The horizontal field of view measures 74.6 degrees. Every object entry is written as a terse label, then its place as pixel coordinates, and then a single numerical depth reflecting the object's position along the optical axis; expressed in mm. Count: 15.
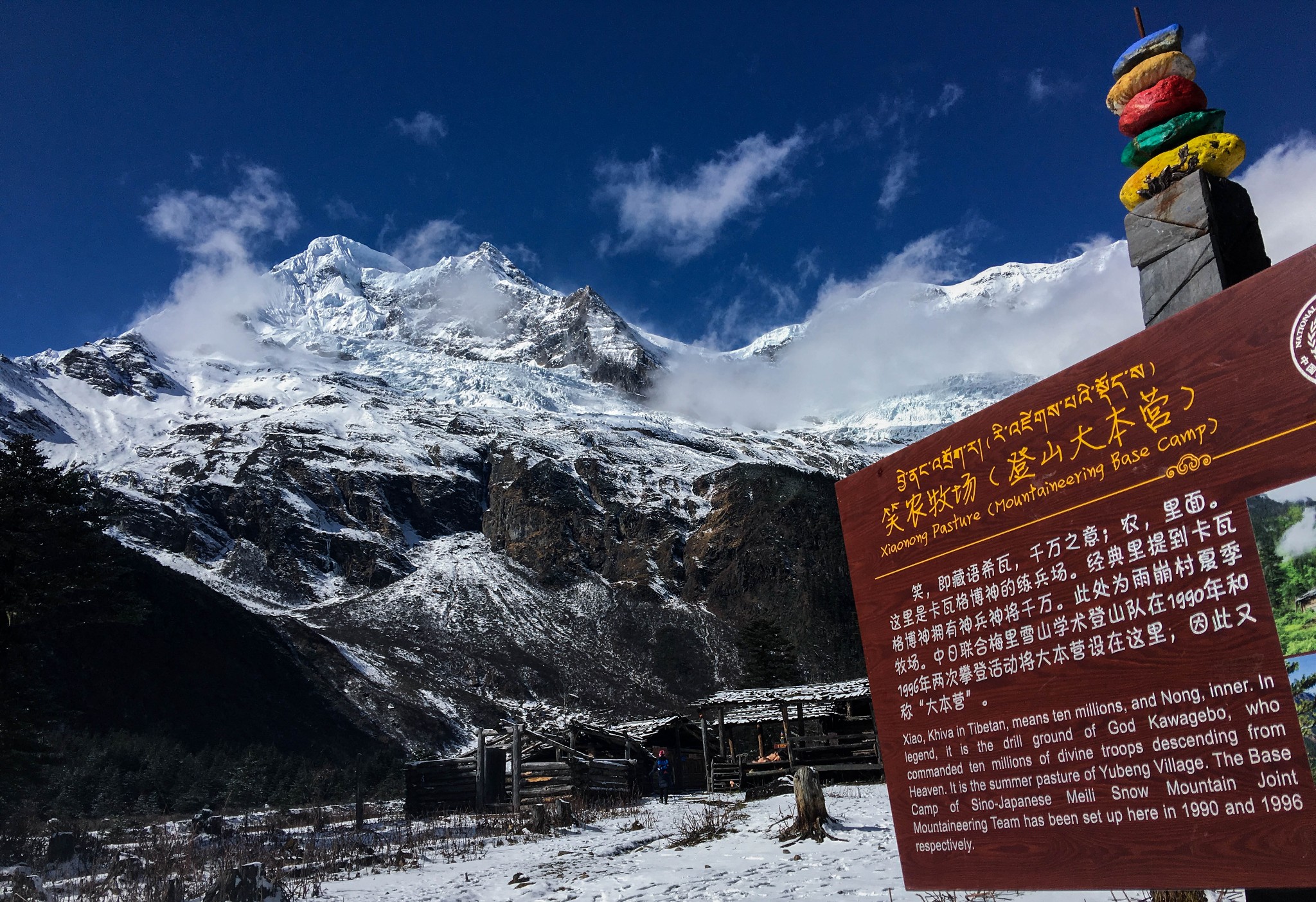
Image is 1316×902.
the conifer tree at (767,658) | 59531
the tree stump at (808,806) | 11930
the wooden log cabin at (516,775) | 25156
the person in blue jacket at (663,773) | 26341
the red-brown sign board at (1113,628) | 3098
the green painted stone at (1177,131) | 4363
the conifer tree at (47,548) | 17406
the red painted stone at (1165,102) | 4453
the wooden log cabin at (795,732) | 27516
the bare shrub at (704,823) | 13695
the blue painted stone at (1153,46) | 4641
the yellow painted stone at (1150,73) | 4555
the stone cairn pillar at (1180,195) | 4059
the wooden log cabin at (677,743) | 32531
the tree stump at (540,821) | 17336
